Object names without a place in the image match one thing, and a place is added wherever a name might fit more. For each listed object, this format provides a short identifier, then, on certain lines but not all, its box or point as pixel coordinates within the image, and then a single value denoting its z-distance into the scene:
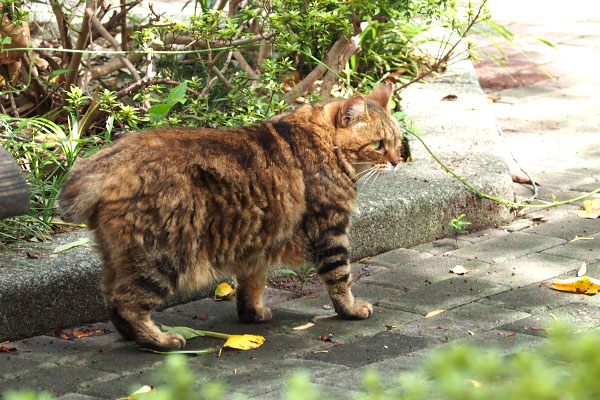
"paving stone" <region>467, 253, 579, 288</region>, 7.64
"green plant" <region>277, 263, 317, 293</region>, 8.07
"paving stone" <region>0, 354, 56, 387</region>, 5.88
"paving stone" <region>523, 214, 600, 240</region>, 8.86
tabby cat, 6.07
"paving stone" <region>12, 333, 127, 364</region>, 6.25
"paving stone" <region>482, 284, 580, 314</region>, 6.93
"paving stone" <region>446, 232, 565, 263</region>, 8.37
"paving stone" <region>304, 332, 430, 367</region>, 6.05
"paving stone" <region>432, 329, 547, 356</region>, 5.73
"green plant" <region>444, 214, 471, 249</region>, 8.97
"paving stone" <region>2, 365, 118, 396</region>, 5.62
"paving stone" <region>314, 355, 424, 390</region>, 5.10
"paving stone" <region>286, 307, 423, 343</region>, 6.75
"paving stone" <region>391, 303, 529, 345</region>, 6.46
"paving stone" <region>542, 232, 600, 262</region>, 8.13
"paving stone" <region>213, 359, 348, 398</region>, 5.35
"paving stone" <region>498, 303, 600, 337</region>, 6.28
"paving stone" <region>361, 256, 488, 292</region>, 7.83
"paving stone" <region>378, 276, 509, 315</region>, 7.20
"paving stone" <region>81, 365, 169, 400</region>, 5.44
